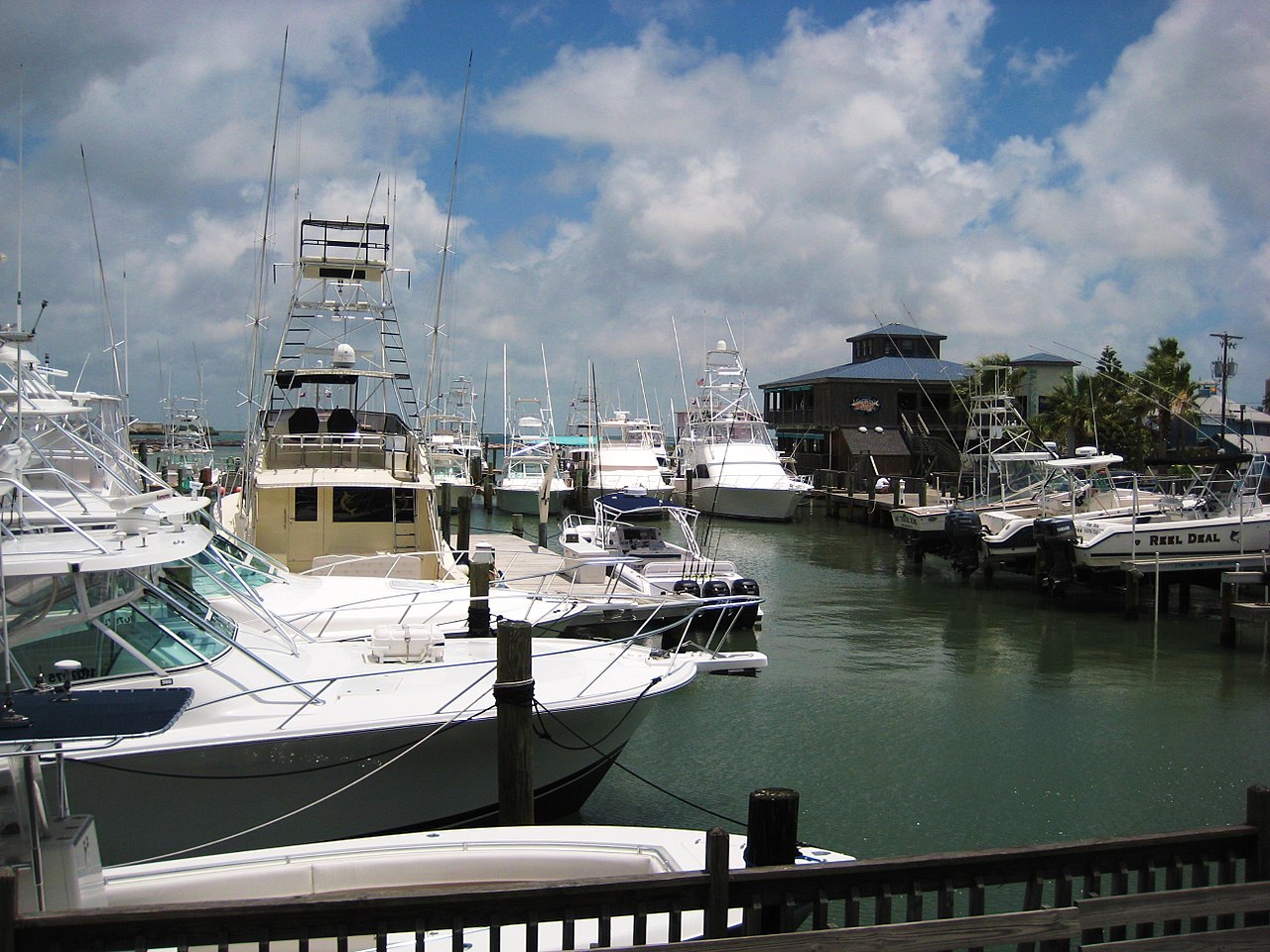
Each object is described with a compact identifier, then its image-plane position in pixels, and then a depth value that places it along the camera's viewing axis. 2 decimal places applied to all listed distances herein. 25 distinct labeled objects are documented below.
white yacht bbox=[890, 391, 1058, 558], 29.84
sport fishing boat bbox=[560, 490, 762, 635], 19.81
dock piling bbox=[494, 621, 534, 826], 8.28
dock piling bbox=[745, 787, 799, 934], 5.50
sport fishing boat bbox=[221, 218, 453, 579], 17.11
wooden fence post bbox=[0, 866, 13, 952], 3.94
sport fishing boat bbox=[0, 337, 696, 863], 7.76
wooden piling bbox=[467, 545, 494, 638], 12.30
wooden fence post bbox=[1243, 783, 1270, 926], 5.11
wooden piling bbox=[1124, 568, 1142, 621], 23.66
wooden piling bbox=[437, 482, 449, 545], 27.74
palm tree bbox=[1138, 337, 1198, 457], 44.16
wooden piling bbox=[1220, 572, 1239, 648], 20.20
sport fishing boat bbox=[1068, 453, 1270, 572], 24.27
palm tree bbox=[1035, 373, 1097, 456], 47.53
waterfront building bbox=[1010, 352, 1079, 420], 61.94
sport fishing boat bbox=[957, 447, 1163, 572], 28.08
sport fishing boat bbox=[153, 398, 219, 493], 57.34
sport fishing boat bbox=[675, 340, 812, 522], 47.22
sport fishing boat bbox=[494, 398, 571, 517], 49.78
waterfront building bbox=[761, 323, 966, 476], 59.53
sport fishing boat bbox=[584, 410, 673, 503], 49.53
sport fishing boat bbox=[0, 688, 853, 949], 4.92
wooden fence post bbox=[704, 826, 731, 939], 4.61
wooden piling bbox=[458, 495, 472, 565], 23.75
